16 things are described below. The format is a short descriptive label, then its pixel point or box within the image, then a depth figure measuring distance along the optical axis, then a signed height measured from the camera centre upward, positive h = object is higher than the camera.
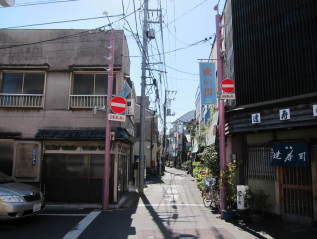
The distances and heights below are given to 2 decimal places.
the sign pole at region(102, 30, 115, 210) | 12.77 -0.35
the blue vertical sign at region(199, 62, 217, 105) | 13.71 +3.24
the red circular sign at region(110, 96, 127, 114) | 12.93 +2.11
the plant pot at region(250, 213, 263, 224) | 10.44 -2.15
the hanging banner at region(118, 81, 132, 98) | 13.59 +2.84
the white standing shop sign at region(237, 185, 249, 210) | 10.54 -1.45
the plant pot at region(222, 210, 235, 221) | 10.66 -2.09
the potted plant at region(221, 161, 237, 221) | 11.12 -1.10
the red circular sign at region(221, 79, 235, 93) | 11.08 +2.54
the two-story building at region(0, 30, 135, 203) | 14.02 +2.00
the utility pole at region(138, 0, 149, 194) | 19.42 +4.32
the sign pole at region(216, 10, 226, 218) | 11.16 +1.46
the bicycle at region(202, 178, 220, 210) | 12.81 -1.77
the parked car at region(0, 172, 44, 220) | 9.29 -1.51
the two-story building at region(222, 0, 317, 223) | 9.82 +1.78
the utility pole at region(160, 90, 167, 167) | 37.06 +4.40
